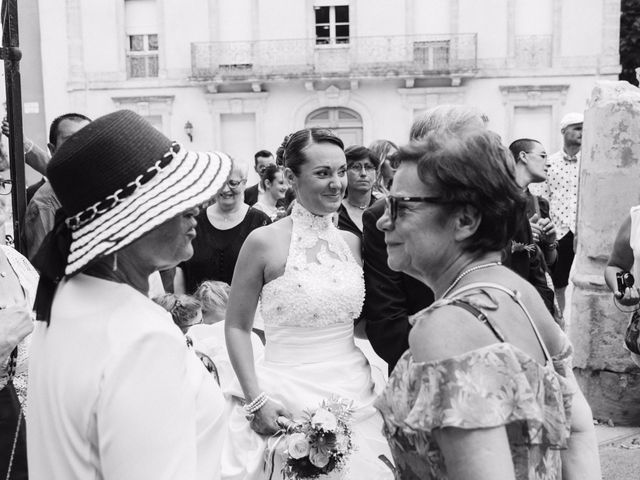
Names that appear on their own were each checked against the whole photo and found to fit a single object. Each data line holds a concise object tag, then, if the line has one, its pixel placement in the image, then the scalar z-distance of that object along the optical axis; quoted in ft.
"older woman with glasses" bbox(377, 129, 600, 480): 4.81
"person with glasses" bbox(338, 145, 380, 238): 13.60
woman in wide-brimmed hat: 4.66
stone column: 16.81
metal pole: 10.39
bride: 10.18
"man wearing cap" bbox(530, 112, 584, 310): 25.23
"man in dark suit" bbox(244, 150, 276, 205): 33.04
